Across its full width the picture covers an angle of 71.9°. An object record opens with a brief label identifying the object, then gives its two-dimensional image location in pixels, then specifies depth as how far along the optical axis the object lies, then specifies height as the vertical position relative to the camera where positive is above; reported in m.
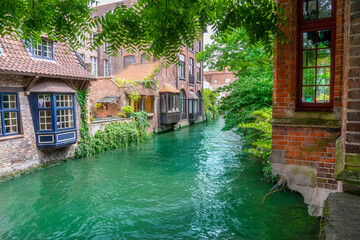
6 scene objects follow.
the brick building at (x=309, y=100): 4.07 +0.05
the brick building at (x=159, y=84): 19.52 +2.01
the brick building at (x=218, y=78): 57.22 +6.10
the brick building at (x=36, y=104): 9.48 +0.02
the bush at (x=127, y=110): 17.53 -0.42
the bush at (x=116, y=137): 12.94 -1.98
